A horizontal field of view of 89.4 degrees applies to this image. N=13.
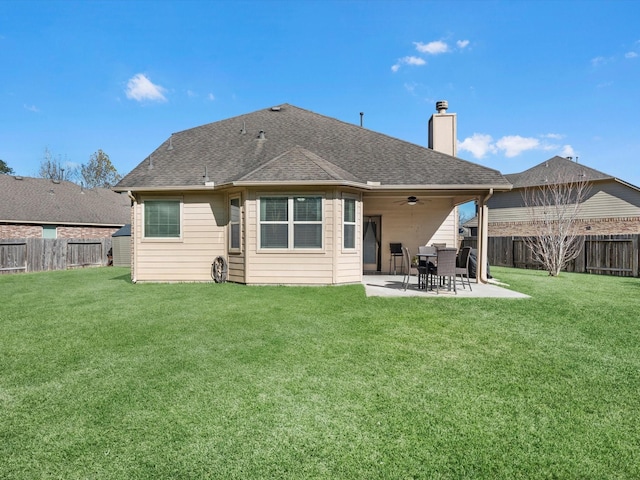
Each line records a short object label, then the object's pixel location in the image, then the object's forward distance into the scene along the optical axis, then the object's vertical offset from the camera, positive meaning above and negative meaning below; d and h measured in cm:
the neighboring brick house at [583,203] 1830 +254
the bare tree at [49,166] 3362 +789
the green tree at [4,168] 4119 +957
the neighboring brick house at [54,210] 1808 +197
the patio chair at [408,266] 812 -68
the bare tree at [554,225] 1320 +88
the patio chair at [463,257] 878 -38
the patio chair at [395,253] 1190 -36
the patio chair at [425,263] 798 -50
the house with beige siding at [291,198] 884 +137
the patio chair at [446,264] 751 -47
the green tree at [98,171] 3775 +838
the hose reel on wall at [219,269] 981 -83
